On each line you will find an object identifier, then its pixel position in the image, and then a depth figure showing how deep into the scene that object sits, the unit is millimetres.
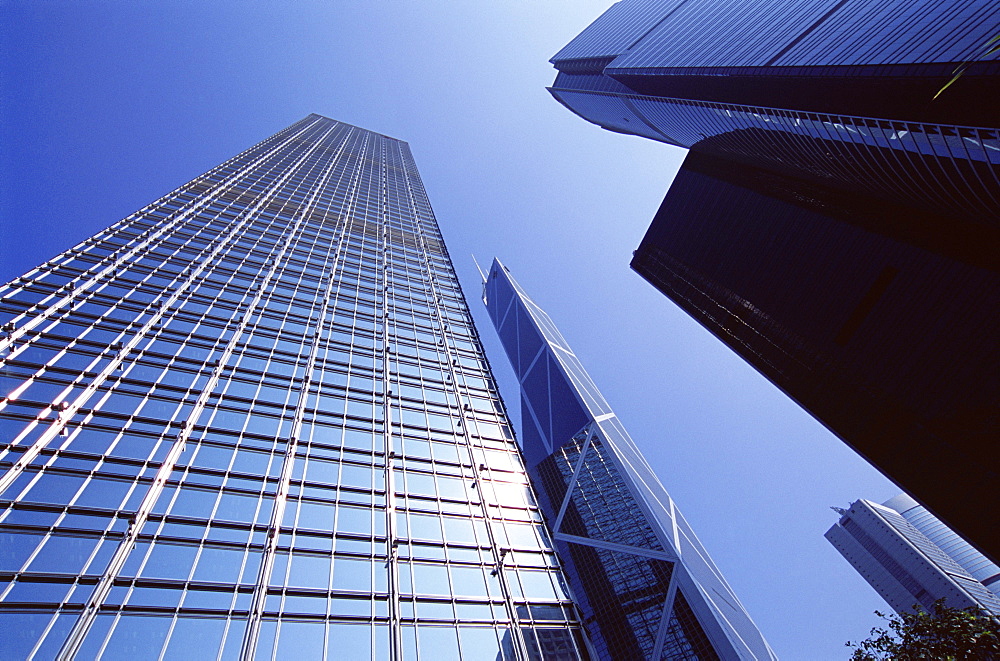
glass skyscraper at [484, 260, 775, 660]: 45000
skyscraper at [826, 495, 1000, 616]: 105688
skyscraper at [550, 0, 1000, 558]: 30562
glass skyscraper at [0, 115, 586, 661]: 12078
